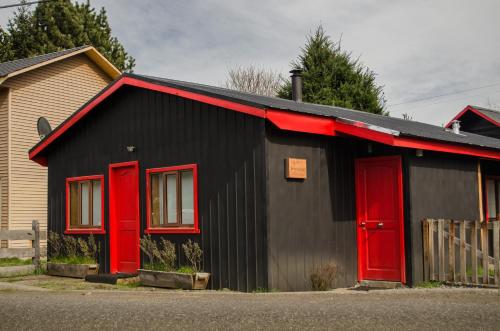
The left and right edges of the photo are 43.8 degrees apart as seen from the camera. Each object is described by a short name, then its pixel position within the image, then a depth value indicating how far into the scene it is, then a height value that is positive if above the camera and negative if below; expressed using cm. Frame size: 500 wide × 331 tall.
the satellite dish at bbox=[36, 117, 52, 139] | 2186 +291
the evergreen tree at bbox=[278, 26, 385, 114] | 3191 +640
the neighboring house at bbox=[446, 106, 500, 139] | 2886 +376
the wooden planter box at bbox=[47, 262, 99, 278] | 1443 -144
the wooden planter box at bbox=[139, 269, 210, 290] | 1166 -141
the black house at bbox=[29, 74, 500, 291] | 1116 +40
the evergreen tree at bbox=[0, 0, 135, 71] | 3725 +1064
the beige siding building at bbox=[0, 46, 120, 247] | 2078 +332
